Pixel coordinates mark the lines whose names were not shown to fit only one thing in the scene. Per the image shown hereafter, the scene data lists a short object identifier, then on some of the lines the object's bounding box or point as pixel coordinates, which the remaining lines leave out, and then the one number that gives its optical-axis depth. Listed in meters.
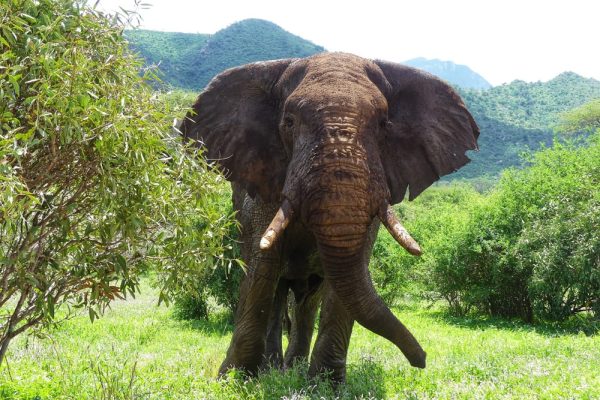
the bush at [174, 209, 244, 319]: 16.23
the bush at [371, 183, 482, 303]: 19.31
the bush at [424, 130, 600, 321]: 15.14
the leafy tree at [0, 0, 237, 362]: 3.55
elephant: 5.51
